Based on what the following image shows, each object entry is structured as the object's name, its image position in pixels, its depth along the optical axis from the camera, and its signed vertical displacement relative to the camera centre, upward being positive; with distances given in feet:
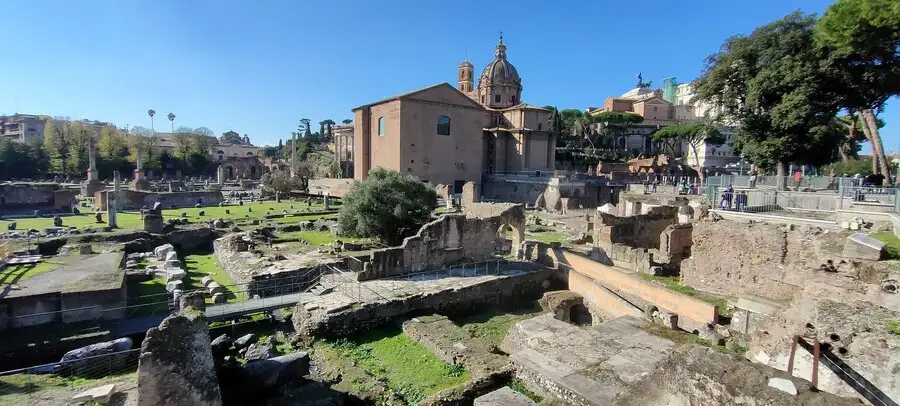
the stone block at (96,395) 21.74 -10.60
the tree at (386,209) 61.41 -3.90
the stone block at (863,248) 26.78 -3.79
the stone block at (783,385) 12.99 -5.87
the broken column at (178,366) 19.10 -8.20
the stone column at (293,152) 164.86 +11.34
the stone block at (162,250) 57.18 -9.26
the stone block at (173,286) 41.29 -9.86
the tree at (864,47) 41.32 +14.29
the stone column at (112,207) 75.33 -4.78
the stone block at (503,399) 21.67 -10.65
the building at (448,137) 135.85 +15.01
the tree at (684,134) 160.68 +19.88
